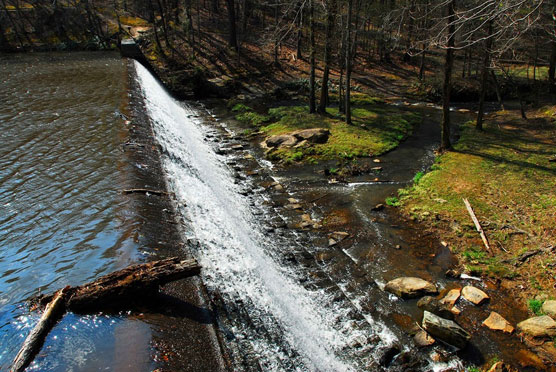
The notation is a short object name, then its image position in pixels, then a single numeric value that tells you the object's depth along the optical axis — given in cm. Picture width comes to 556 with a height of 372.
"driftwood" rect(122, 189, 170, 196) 897
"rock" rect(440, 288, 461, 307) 754
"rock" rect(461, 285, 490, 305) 754
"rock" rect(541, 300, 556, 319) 694
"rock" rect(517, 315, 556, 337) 654
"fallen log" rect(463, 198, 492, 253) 913
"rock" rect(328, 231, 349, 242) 997
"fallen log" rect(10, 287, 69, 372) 446
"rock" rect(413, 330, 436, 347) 665
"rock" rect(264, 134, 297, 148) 1708
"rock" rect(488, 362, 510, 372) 595
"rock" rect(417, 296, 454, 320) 721
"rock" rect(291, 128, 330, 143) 1727
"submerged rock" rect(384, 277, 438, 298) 779
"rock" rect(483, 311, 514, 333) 684
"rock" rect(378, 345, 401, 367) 628
